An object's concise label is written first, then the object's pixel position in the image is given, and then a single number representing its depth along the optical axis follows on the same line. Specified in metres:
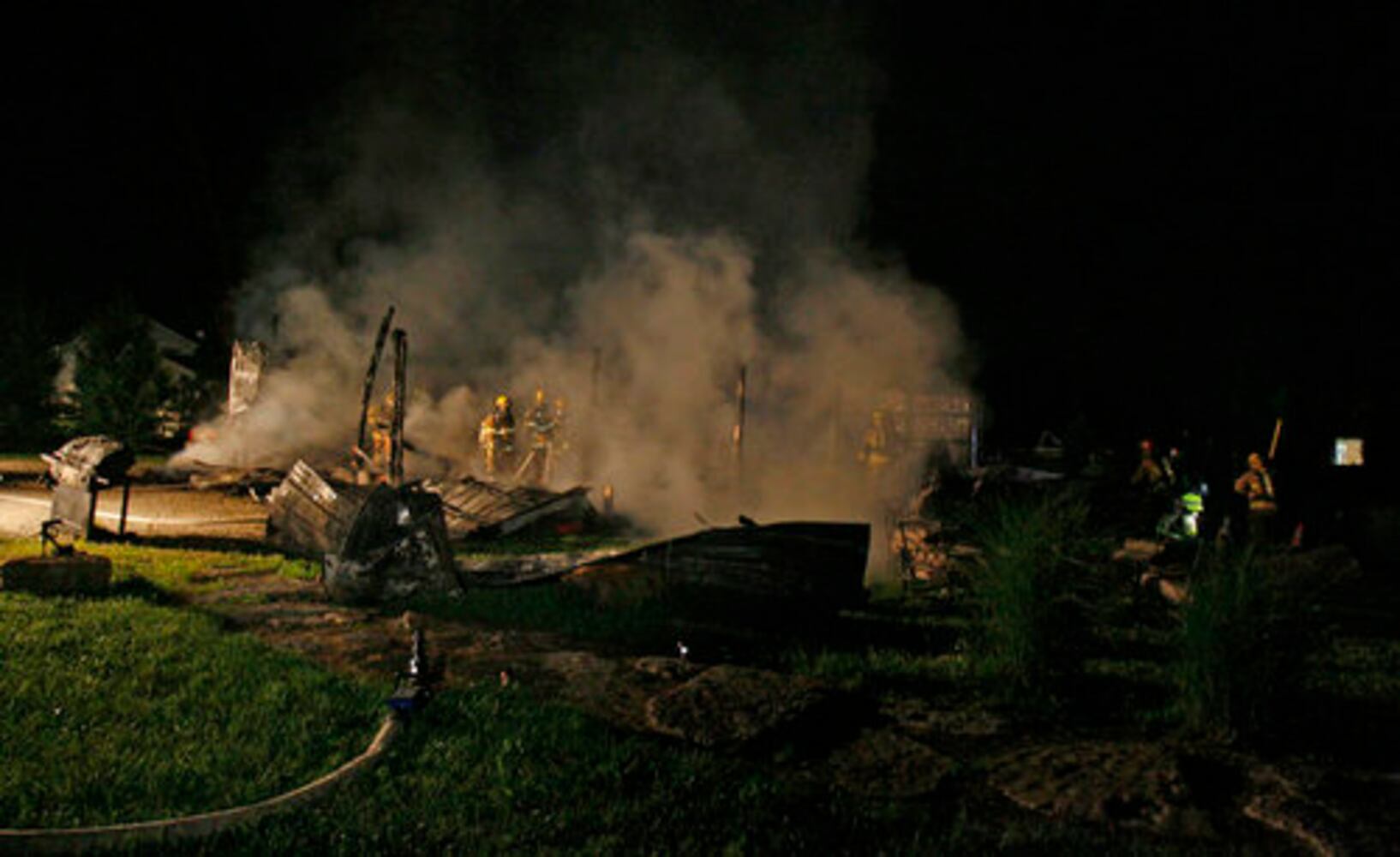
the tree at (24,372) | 30.53
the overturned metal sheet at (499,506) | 12.25
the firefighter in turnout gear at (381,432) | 18.02
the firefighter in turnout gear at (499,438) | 17.72
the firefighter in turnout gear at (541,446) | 17.56
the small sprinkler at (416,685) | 4.16
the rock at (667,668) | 5.43
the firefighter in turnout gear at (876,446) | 16.75
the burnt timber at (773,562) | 6.92
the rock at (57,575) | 6.71
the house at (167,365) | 32.09
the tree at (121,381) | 28.86
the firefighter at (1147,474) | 12.88
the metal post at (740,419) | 15.45
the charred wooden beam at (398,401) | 12.74
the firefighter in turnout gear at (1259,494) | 10.83
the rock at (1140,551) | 8.47
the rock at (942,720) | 4.57
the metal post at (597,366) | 18.70
